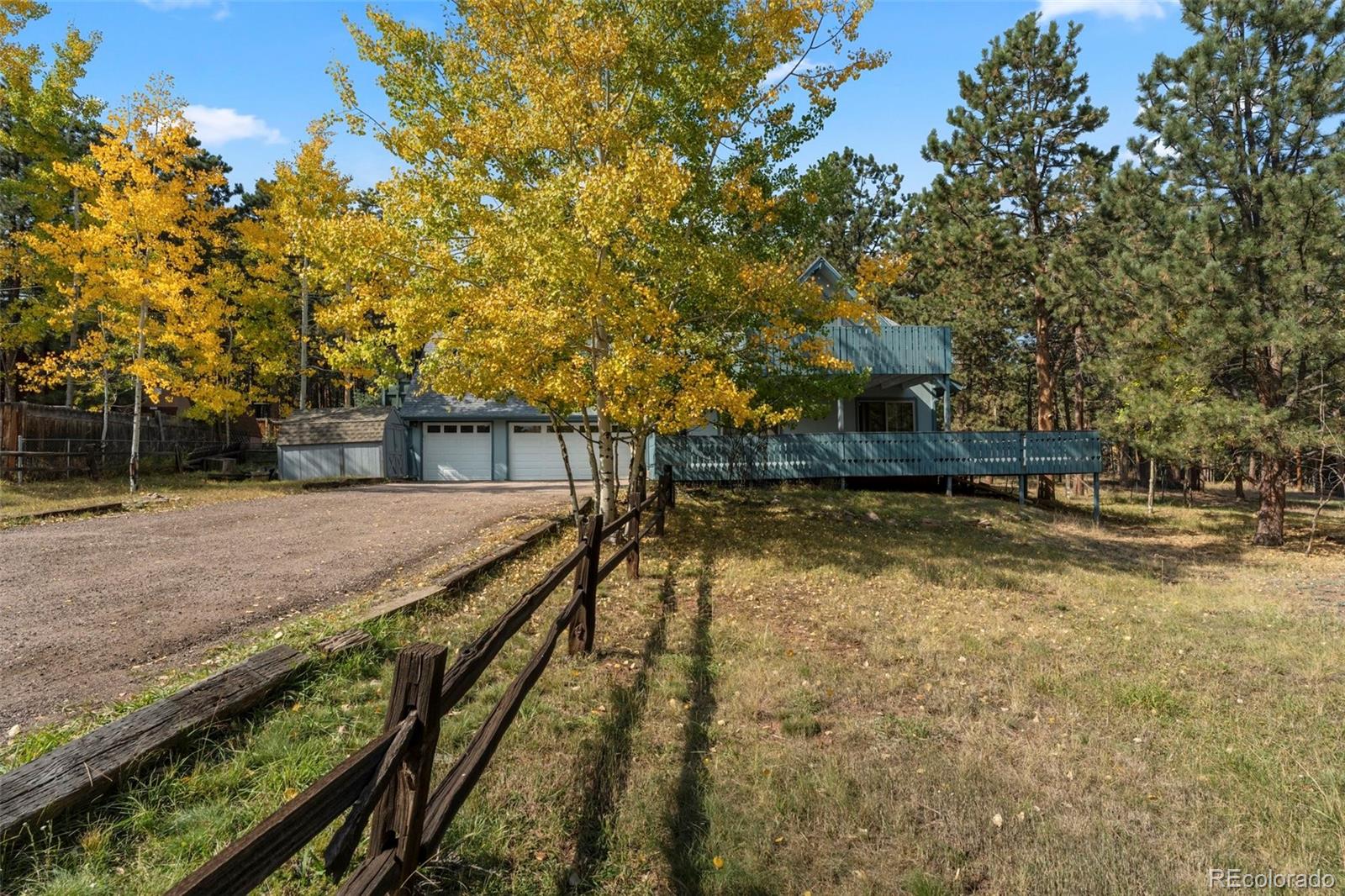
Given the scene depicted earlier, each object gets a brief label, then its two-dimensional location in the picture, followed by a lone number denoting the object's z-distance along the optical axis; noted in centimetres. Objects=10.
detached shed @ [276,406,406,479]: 2527
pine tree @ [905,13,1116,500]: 2158
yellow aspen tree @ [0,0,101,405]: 2011
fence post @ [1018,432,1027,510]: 1956
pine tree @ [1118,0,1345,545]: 1388
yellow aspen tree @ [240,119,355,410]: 2336
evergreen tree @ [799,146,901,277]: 3406
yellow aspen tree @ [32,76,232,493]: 1717
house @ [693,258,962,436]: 2030
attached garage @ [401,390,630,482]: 2712
